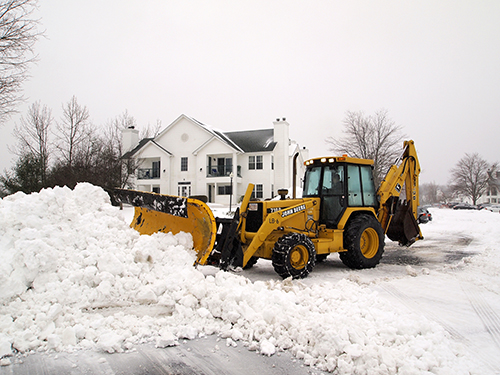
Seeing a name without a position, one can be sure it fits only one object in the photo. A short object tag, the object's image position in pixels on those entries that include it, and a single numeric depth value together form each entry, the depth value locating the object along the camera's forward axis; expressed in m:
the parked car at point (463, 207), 47.52
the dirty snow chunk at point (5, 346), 3.55
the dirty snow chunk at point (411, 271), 7.36
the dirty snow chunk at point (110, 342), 3.76
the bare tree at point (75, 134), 25.38
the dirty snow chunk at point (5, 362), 3.42
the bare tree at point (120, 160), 24.05
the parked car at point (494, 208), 44.57
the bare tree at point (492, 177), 61.44
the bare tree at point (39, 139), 24.89
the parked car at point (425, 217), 21.37
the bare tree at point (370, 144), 29.29
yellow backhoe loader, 6.56
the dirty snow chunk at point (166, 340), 3.92
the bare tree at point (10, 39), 14.43
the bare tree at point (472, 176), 60.59
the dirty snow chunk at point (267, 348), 3.80
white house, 31.06
